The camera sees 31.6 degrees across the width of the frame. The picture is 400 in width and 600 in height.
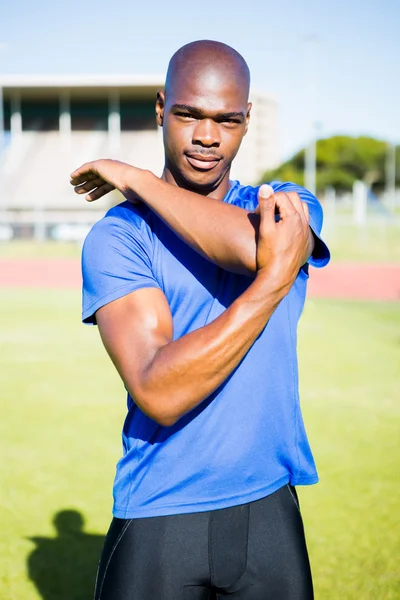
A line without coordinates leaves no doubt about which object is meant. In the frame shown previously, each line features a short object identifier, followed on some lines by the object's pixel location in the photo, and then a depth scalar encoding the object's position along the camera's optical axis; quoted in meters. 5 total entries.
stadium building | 46.94
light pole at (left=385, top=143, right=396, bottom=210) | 75.69
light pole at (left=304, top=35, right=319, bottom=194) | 31.81
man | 1.77
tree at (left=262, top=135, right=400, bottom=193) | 80.56
